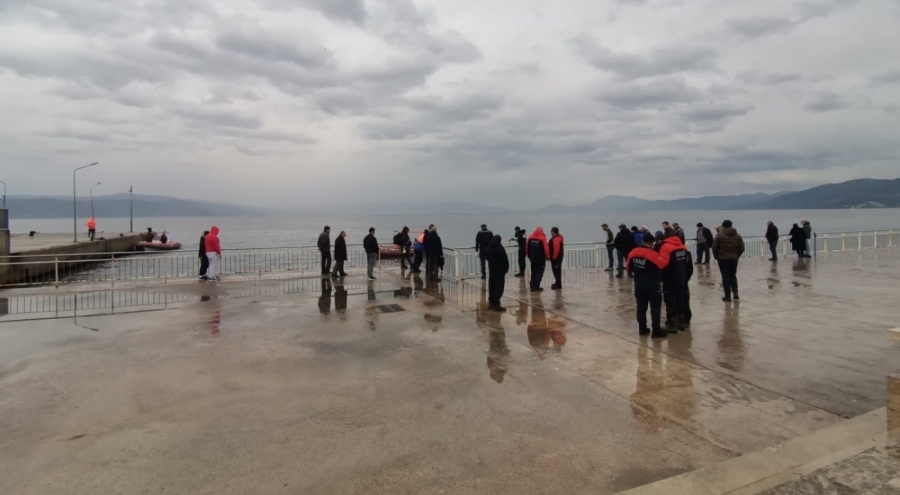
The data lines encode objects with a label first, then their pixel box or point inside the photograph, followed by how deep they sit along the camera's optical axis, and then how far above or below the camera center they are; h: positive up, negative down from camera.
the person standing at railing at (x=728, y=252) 9.52 -0.47
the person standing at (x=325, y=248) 14.95 -0.40
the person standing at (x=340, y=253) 14.32 -0.54
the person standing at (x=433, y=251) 13.74 -0.52
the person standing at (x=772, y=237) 16.86 -0.30
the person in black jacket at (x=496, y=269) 9.49 -0.73
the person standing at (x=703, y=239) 15.98 -0.32
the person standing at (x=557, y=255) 11.85 -0.60
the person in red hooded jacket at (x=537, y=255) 11.62 -0.56
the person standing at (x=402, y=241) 15.96 -0.23
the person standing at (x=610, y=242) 14.23 -0.33
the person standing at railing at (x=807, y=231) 17.42 -0.11
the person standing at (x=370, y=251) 14.27 -0.50
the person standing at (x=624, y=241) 13.51 -0.29
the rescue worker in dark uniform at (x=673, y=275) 7.48 -0.72
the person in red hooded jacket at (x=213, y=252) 14.19 -0.45
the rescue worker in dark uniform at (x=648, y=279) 7.16 -0.74
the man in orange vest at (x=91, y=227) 39.70 +0.99
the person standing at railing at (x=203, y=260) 15.17 -0.73
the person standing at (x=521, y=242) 13.04 -0.28
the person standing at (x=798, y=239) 17.44 -0.41
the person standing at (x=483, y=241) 13.09 -0.22
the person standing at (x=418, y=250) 15.05 -0.52
